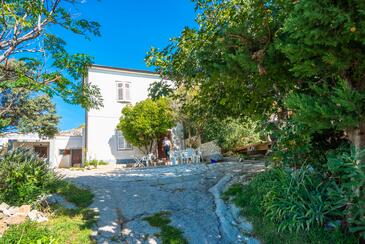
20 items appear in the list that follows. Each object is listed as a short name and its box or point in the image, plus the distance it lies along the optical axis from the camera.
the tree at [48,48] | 5.63
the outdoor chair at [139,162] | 15.28
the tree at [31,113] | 14.71
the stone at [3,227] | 3.91
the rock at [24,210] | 4.30
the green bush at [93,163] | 15.21
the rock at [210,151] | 13.30
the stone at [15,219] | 4.05
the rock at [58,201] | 5.18
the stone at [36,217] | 4.23
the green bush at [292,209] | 3.26
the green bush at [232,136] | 14.78
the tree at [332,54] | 2.31
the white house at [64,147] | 19.98
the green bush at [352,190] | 2.60
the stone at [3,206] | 4.34
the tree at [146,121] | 15.20
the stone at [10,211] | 4.22
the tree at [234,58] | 3.53
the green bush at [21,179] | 4.94
